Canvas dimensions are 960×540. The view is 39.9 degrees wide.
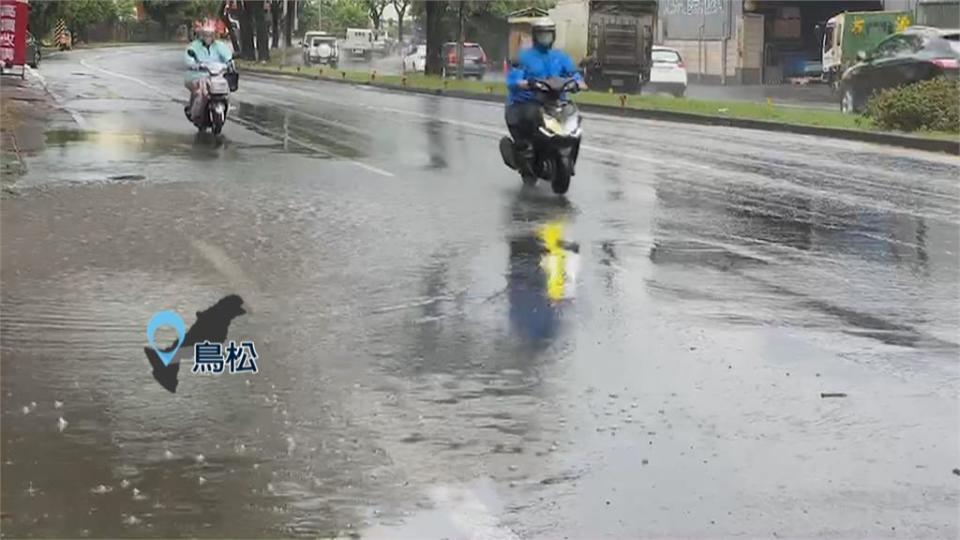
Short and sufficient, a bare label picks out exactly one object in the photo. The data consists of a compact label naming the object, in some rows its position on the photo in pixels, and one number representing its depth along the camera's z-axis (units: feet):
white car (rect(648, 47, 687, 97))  134.62
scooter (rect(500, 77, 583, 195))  42.65
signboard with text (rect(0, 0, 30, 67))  108.78
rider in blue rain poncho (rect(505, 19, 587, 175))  43.32
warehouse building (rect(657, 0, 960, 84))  160.66
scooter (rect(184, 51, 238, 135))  59.41
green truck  133.49
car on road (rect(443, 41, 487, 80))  176.86
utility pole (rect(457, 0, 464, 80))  149.89
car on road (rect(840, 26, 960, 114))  84.33
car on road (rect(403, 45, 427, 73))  191.82
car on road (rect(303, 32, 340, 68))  230.48
